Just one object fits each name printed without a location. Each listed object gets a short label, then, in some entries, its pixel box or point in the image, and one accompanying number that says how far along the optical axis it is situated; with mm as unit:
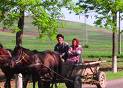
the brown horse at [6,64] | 14047
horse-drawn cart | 16453
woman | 16656
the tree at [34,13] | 21669
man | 16547
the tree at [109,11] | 30277
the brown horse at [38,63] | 14531
